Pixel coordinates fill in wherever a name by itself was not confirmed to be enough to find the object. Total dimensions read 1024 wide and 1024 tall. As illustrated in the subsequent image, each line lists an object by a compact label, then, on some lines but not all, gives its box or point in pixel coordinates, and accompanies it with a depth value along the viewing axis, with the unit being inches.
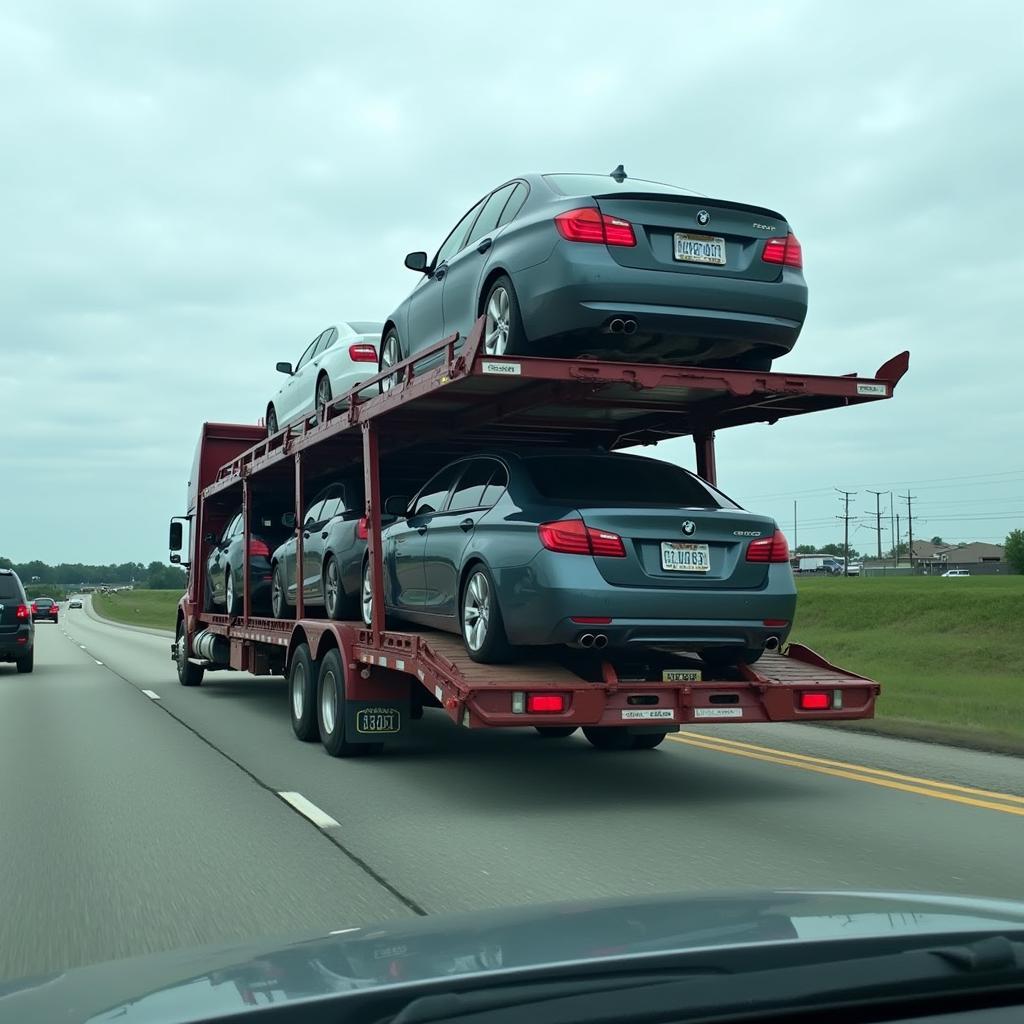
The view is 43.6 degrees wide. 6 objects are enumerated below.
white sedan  550.6
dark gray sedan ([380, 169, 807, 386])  324.5
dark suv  877.8
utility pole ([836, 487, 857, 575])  5291.3
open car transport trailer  306.7
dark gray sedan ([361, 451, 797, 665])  309.1
